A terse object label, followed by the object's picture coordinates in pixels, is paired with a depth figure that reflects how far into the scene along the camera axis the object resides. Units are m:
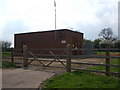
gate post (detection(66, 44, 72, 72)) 5.52
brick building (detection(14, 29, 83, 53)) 16.60
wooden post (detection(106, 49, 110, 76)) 4.61
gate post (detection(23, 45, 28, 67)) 7.18
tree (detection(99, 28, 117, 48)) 48.21
